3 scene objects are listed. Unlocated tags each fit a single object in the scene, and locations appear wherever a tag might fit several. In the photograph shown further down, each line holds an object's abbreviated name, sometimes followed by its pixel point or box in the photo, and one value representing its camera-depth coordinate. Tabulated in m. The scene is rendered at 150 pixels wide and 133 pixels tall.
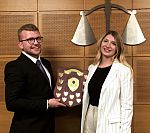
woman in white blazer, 2.34
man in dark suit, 2.32
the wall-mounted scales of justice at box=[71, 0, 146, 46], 2.72
